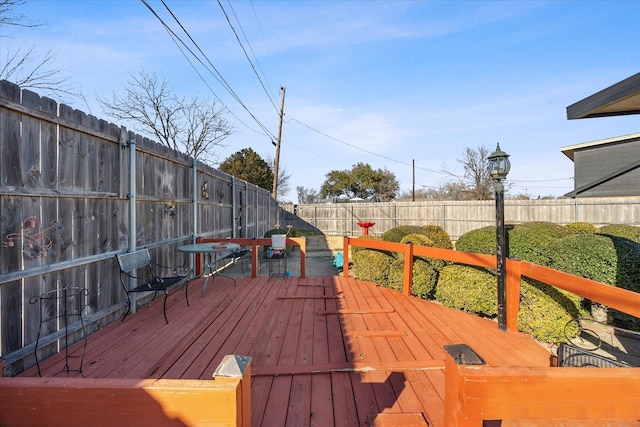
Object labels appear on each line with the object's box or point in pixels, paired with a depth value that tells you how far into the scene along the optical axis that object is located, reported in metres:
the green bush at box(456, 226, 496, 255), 5.29
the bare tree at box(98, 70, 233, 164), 14.98
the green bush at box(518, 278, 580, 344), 2.98
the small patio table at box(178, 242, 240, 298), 4.16
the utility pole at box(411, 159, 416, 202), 27.39
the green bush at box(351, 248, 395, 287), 4.98
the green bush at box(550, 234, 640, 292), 4.29
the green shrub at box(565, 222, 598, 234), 8.27
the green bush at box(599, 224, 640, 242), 6.12
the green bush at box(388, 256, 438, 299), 4.37
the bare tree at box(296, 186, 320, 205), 37.16
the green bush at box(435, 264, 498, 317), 3.72
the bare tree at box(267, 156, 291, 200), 31.72
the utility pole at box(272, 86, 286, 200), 15.99
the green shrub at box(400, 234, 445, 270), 4.69
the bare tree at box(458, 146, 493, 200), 22.92
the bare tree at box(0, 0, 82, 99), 7.78
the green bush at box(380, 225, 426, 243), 6.83
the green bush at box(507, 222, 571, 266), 4.87
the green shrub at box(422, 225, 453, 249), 8.15
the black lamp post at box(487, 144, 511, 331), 2.99
